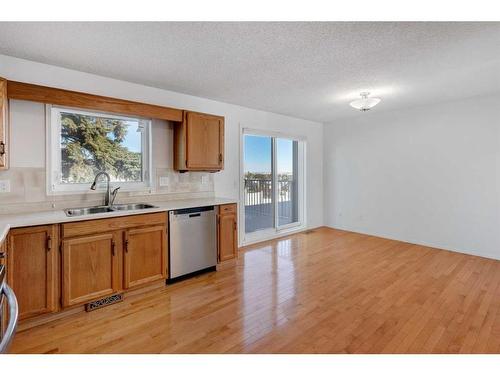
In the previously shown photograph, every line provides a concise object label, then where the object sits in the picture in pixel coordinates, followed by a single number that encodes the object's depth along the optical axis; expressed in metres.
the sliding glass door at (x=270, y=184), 4.68
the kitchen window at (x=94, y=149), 2.73
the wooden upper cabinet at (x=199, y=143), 3.34
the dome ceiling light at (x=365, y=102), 3.49
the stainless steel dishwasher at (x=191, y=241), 2.95
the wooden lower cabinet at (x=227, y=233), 3.37
